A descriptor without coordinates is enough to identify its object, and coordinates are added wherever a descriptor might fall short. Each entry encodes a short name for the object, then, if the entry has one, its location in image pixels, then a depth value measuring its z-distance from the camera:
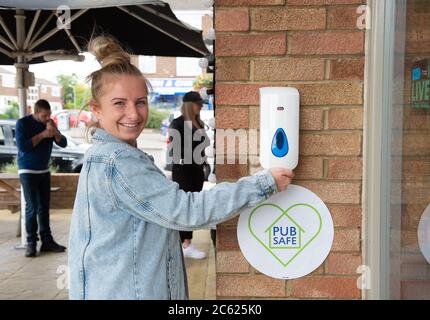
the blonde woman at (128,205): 1.59
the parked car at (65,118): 12.27
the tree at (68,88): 21.37
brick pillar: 1.79
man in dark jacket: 5.47
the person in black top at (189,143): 5.32
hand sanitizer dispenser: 1.71
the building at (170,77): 27.62
